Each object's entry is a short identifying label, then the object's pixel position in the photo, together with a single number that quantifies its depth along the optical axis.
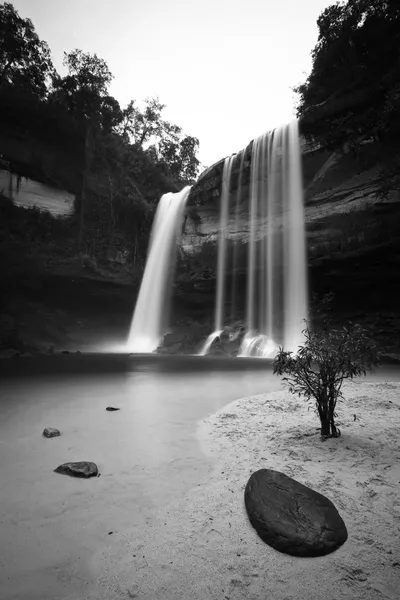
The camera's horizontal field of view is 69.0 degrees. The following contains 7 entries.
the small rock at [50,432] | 4.16
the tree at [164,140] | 33.59
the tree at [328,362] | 3.78
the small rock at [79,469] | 2.99
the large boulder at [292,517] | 1.96
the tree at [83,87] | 25.03
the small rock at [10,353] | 15.66
